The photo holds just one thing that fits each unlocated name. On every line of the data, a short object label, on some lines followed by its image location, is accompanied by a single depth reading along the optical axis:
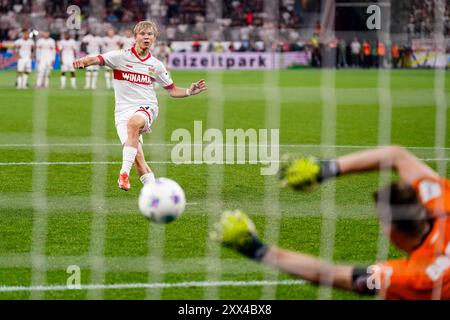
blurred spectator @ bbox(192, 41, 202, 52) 38.31
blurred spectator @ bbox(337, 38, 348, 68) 40.81
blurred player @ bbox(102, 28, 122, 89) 26.86
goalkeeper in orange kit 4.36
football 5.94
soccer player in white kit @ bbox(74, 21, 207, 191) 9.66
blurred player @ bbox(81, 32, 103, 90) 26.58
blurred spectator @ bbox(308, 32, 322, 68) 40.56
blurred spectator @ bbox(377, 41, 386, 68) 40.32
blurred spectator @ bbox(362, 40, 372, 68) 40.69
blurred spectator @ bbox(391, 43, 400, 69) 40.67
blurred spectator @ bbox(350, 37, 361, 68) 40.58
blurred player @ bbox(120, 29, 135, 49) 25.54
